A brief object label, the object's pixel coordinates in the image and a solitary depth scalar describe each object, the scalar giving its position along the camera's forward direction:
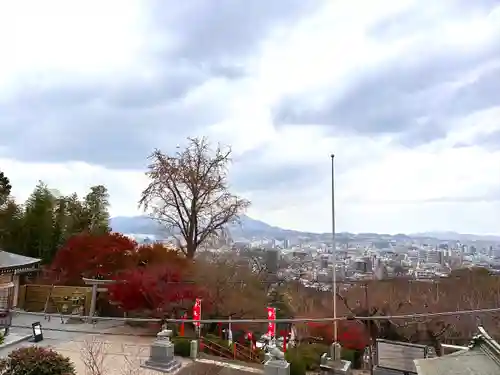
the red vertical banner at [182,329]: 13.76
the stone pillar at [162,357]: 10.71
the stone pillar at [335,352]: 10.64
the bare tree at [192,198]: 18.80
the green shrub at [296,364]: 11.26
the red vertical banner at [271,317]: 13.12
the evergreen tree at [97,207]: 23.03
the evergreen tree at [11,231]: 21.33
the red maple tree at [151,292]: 13.88
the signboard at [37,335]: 12.64
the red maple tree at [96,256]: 16.94
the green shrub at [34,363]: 8.16
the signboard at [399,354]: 10.84
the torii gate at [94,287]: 14.83
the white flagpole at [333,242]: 11.17
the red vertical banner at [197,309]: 13.30
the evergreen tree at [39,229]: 21.47
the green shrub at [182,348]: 12.23
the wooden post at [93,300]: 15.36
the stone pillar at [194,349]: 11.98
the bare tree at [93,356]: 8.14
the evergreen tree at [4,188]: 21.58
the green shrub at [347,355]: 13.58
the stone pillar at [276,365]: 9.49
